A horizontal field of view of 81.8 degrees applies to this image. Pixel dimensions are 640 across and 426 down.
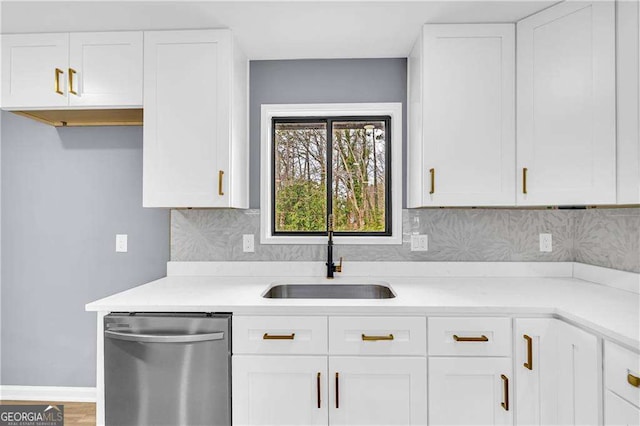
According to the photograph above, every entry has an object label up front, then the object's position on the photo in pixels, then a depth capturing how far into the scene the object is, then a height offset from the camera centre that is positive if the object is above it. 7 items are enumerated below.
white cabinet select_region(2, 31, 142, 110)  1.97 +0.77
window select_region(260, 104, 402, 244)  2.39 +0.26
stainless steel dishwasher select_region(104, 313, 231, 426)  1.56 -0.67
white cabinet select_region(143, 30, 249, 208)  1.96 +0.51
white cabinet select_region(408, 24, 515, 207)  1.92 +0.53
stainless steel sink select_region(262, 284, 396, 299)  2.14 -0.45
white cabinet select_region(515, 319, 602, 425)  1.43 -0.64
